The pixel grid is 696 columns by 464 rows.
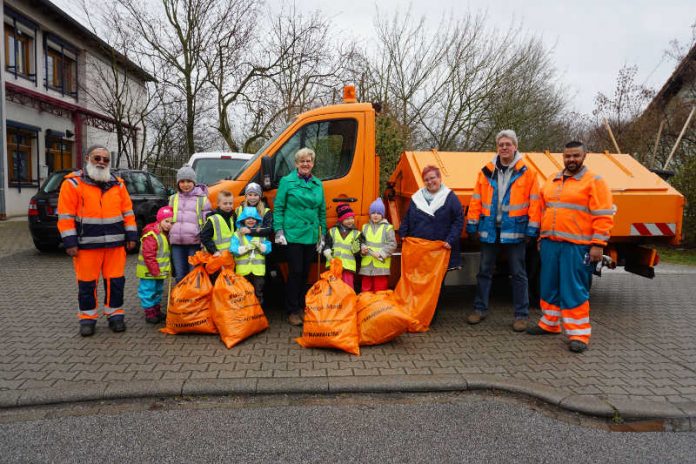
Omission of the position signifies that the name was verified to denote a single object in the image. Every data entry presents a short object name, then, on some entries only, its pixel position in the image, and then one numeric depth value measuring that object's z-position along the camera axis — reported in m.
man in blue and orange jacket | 4.92
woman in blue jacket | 4.94
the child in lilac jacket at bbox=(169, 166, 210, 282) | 5.07
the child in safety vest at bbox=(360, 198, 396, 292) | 5.07
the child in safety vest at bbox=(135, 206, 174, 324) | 5.02
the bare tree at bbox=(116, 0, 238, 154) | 16.81
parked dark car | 9.33
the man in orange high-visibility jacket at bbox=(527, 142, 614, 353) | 4.42
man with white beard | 4.58
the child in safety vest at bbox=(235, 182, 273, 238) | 4.87
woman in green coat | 4.89
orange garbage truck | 5.36
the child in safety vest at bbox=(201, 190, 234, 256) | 4.83
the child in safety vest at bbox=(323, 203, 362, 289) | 5.02
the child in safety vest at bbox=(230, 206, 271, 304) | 4.83
